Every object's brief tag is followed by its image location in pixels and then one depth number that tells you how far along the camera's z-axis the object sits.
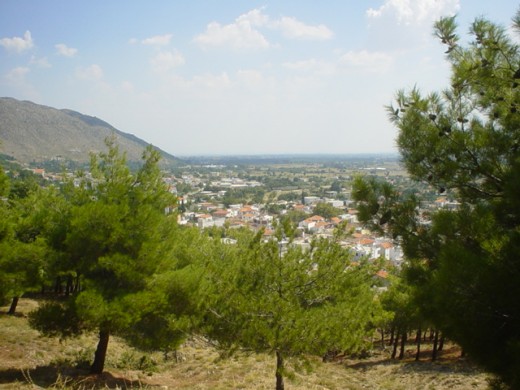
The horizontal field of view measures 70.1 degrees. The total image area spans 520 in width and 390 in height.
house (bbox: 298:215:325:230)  55.31
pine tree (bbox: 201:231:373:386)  5.76
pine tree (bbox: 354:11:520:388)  2.88
